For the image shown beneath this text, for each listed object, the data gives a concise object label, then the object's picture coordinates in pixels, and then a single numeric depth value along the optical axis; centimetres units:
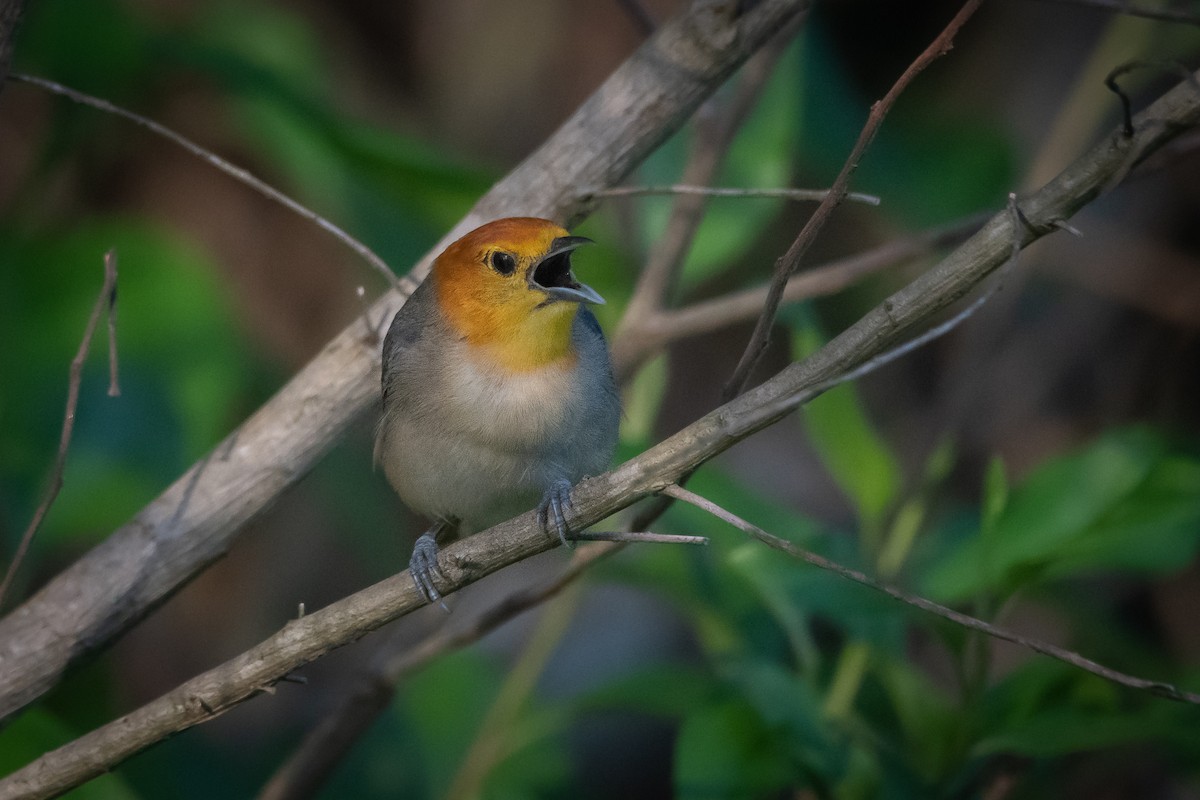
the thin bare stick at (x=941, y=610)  373
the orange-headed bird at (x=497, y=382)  591
